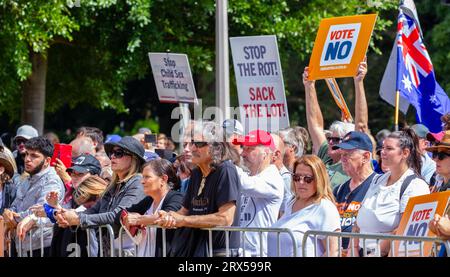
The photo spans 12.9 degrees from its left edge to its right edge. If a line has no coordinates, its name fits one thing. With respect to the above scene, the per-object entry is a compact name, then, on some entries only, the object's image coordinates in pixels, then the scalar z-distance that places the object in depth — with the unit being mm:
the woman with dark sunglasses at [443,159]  13672
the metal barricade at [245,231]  13577
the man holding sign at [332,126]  17237
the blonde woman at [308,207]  13836
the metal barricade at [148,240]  14652
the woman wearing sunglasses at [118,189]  15318
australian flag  20855
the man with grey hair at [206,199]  13972
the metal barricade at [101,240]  15291
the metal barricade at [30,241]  16978
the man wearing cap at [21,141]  23943
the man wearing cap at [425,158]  17396
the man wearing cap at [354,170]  14965
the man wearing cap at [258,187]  14565
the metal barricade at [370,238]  11877
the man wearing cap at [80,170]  17322
